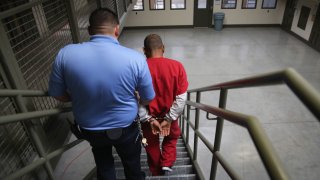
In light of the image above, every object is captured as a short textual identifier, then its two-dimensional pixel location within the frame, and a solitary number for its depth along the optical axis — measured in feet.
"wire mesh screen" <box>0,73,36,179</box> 4.78
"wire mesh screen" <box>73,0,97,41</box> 9.90
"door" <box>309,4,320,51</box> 29.07
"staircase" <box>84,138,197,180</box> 7.98
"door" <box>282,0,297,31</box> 34.96
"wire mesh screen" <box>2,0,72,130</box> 6.17
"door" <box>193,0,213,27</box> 38.63
